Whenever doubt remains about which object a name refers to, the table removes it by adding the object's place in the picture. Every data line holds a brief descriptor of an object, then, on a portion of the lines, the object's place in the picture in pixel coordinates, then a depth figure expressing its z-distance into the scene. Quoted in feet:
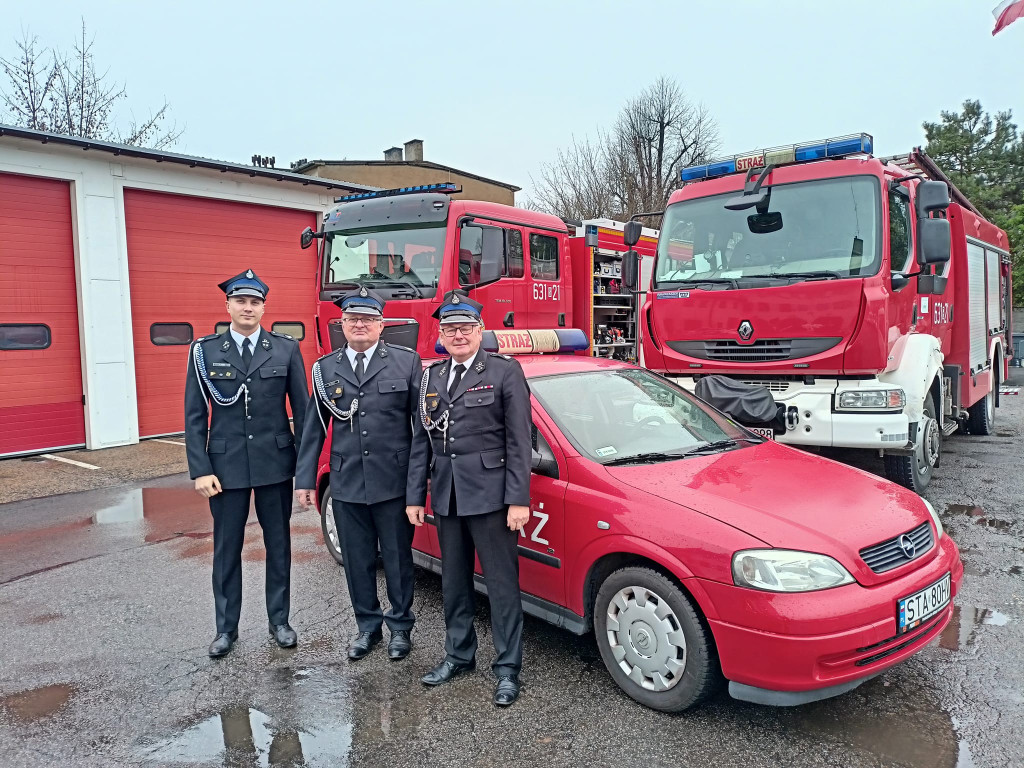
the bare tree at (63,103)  68.08
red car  8.93
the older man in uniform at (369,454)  11.91
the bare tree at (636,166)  94.38
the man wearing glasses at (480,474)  10.71
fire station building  31.30
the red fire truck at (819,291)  18.44
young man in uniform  12.32
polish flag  19.29
